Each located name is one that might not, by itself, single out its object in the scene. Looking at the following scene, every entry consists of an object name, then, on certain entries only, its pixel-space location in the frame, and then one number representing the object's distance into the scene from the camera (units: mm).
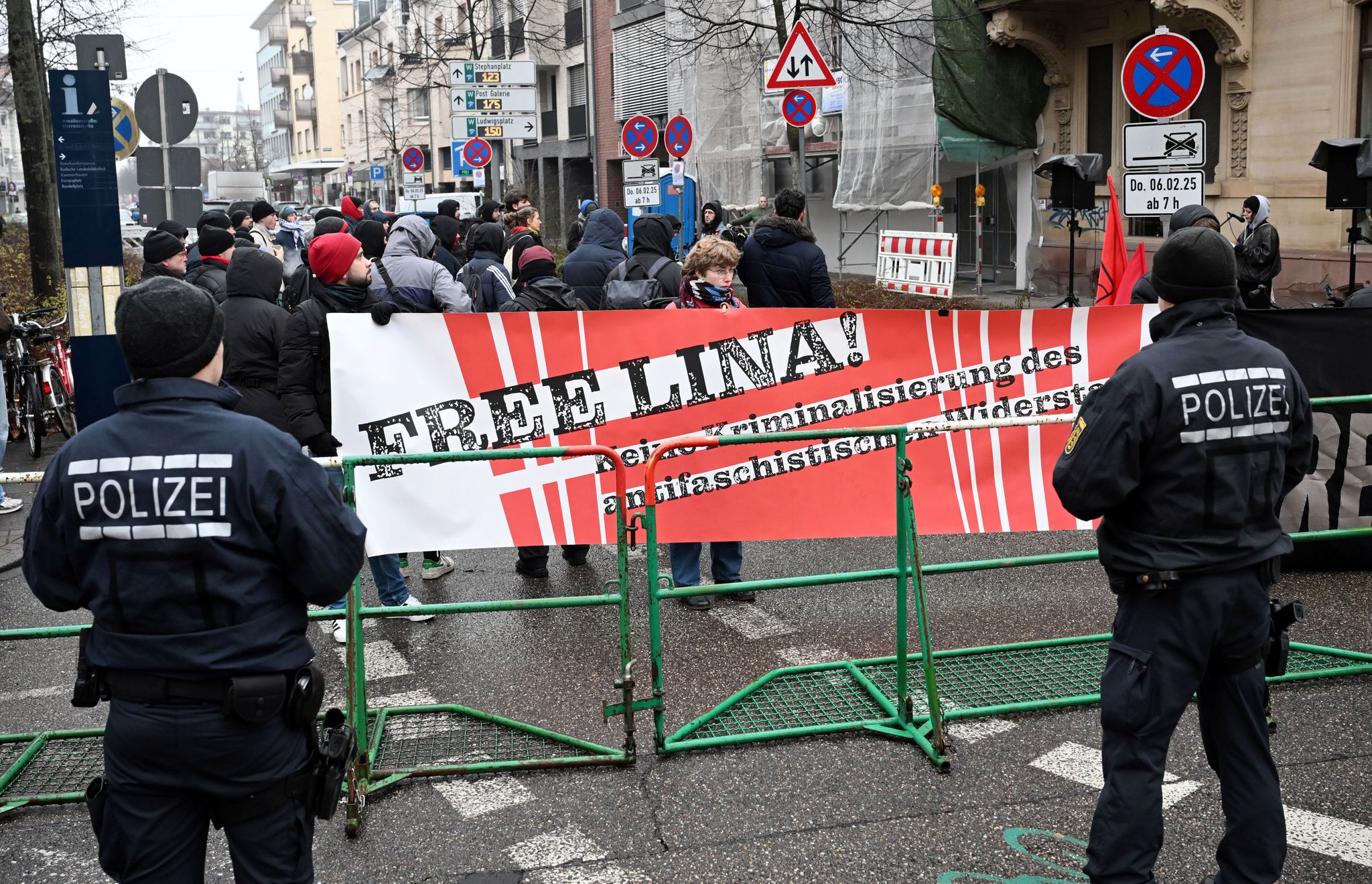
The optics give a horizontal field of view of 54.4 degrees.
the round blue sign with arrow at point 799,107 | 12961
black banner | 7172
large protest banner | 6328
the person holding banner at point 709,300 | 6840
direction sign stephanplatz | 23078
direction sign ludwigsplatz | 23062
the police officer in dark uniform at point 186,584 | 2902
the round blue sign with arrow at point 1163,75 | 10008
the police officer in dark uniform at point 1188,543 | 3459
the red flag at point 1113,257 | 9836
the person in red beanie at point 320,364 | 6391
